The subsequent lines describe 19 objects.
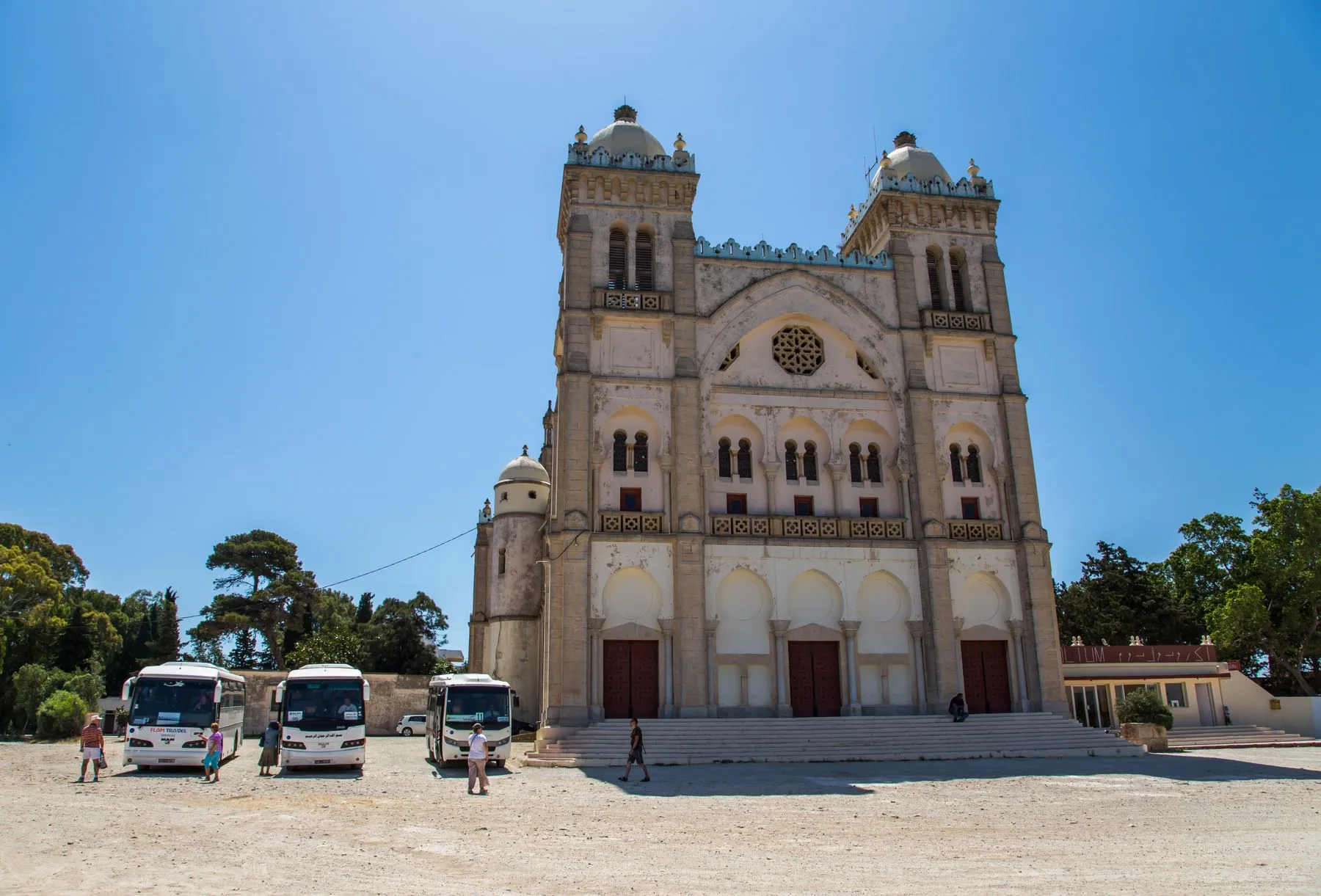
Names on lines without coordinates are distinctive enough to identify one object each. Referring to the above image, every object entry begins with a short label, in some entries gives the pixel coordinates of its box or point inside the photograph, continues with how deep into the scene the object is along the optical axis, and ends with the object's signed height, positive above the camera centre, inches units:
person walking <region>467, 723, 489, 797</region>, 737.6 -36.8
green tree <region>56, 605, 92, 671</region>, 1852.9 +130.7
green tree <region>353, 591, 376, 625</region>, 2689.5 +282.1
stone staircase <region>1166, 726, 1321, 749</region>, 1346.0 -50.3
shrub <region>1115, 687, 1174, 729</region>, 1225.4 -7.0
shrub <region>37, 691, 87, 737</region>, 1408.7 -6.2
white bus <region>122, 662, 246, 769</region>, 872.3 -2.4
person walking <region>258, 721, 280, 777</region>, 872.3 -34.9
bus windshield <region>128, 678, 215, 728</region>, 878.4 +7.6
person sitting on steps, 1158.3 -4.1
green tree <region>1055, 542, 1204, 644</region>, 2217.0 +226.7
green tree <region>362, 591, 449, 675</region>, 2314.2 +158.6
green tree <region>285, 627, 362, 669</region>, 2087.8 +133.8
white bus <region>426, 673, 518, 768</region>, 950.4 -5.8
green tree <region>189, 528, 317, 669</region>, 2518.5 +318.2
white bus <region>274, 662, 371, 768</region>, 885.8 -7.2
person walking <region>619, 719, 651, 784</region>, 832.3 -36.7
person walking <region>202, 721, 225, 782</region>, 813.9 -40.1
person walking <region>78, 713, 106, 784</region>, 782.5 -27.7
